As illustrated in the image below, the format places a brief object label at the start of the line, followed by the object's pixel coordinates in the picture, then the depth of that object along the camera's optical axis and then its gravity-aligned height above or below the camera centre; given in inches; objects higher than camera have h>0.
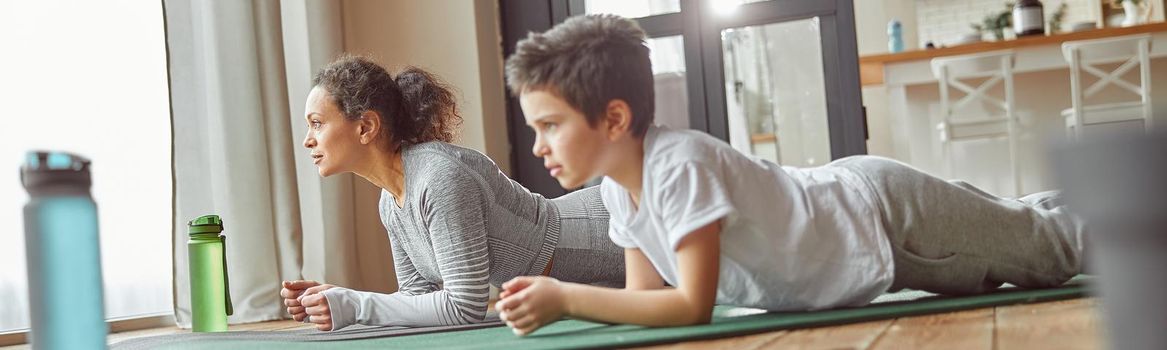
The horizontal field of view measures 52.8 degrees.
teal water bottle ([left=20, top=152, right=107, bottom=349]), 41.1 -1.4
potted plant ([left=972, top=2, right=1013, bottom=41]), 289.6 +29.4
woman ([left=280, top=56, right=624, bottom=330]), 76.1 -2.2
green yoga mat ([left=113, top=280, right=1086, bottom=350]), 57.8 -8.7
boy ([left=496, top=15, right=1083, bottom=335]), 56.3 -3.5
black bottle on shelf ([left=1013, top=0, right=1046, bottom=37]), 216.5 +22.5
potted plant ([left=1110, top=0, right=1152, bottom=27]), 257.8 +27.0
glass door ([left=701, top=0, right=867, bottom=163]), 148.2 +10.9
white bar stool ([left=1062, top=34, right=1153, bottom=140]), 207.9 +11.0
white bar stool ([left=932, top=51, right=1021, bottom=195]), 216.4 +8.7
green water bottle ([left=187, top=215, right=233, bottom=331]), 86.3 -5.3
